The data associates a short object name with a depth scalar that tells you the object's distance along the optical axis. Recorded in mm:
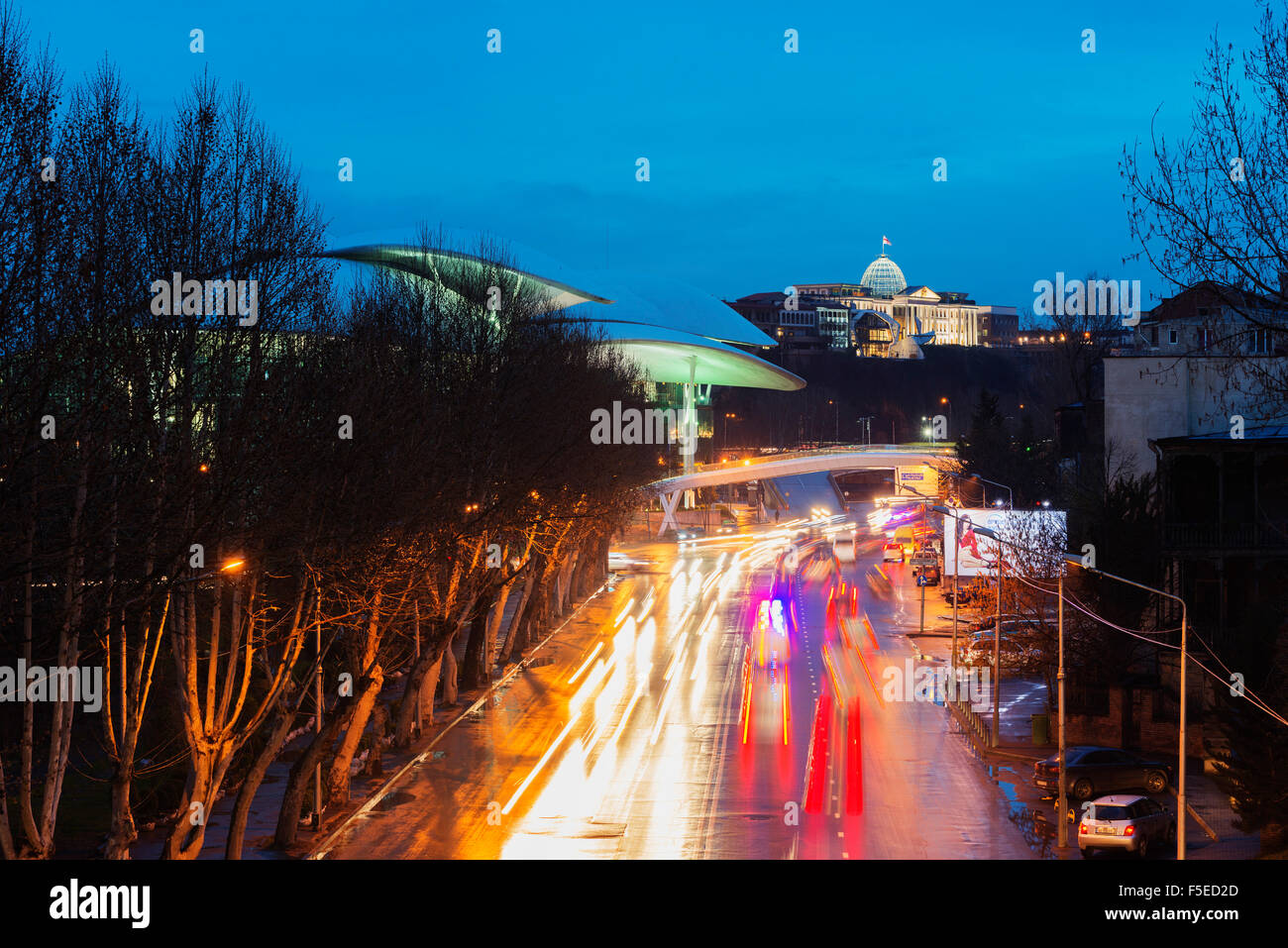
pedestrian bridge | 95625
